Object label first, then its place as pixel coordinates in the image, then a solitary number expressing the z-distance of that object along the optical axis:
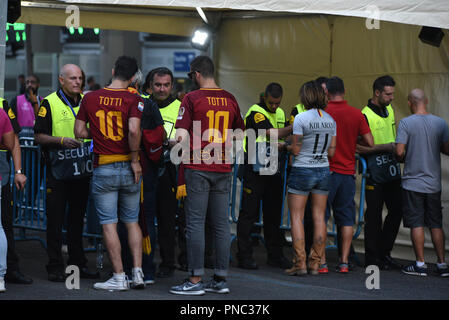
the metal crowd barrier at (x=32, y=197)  16.89
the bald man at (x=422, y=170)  15.97
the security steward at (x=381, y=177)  16.59
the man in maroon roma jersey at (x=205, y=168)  13.24
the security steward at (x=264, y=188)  16.34
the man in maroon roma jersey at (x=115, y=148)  13.27
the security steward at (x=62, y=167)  14.39
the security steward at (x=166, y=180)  14.81
